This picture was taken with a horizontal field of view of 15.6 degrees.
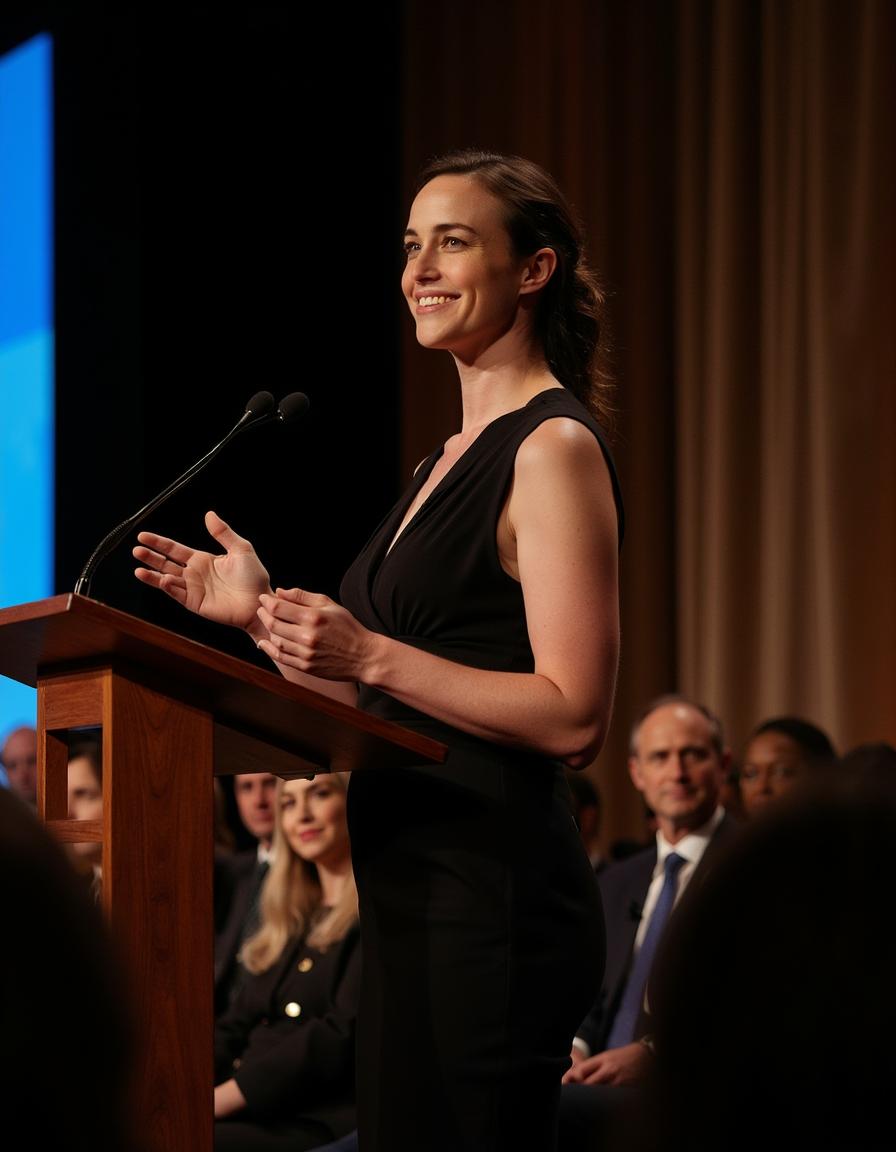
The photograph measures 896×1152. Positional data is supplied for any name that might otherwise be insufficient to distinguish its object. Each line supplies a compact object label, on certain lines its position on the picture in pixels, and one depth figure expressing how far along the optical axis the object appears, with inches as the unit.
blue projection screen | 458.3
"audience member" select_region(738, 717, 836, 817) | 372.2
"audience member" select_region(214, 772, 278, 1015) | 347.9
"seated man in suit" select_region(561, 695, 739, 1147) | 290.8
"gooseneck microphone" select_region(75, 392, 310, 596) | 142.3
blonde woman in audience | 277.9
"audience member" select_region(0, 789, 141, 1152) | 49.4
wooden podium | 121.1
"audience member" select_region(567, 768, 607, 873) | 419.8
